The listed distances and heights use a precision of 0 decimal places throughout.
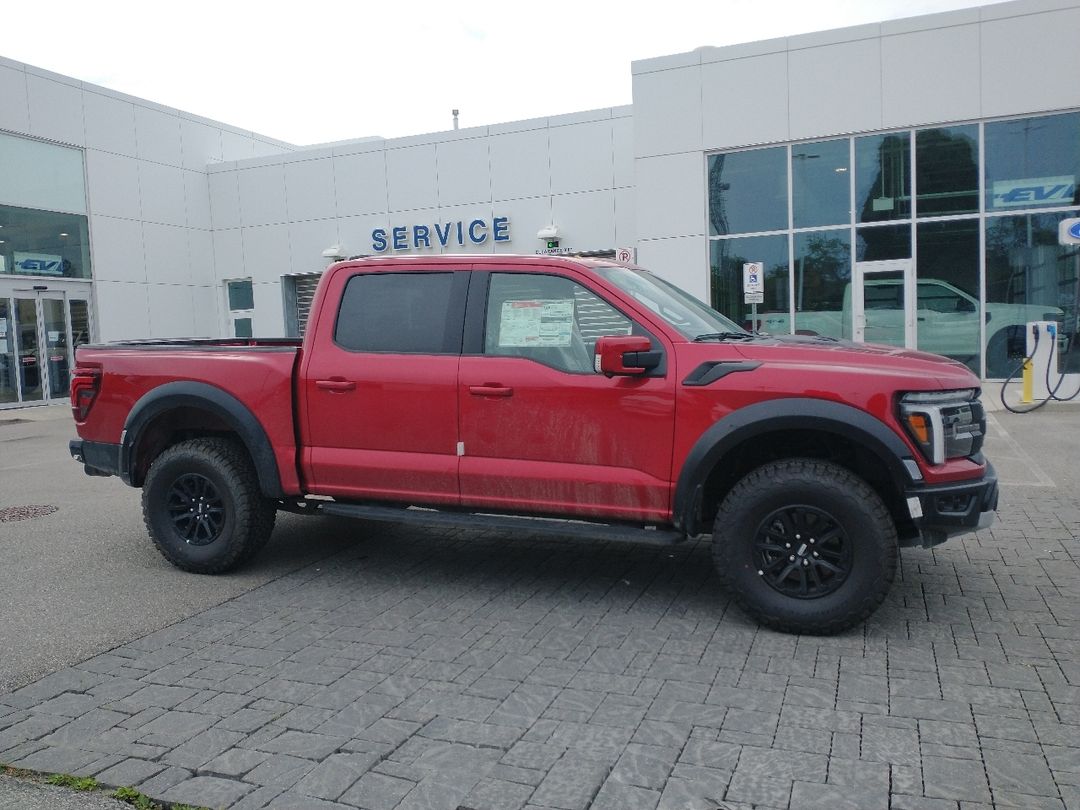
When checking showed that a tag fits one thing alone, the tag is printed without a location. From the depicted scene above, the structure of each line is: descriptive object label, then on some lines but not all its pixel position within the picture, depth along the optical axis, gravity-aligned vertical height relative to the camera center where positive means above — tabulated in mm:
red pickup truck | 4430 -507
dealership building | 16594 +3045
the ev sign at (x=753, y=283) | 15453 +710
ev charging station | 14469 -700
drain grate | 8012 -1398
